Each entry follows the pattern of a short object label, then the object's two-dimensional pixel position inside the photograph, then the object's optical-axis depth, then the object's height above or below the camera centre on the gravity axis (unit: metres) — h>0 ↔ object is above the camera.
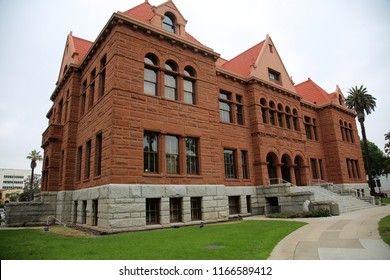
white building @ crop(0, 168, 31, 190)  123.89 +12.66
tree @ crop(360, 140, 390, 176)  56.48 +6.09
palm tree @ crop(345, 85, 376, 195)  44.06 +14.67
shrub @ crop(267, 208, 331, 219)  17.25 -1.45
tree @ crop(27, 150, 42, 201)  71.06 +12.87
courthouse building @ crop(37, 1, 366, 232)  14.70 +4.78
